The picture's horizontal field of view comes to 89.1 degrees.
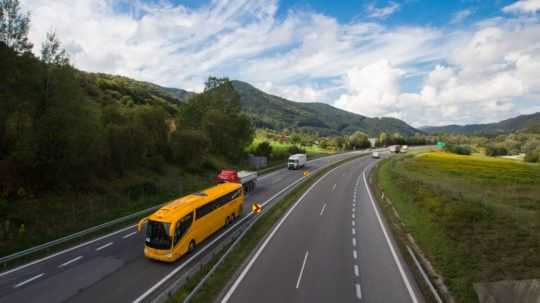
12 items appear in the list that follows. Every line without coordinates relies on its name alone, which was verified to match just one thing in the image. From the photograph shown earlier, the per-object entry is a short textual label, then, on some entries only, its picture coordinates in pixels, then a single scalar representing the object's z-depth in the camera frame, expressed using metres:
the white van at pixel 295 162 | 55.22
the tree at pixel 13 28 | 19.30
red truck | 31.89
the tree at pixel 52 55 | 22.14
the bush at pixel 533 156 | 78.94
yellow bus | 14.66
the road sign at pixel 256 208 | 22.33
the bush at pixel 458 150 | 99.56
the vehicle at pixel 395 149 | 100.95
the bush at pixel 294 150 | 78.26
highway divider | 11.46
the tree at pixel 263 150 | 64.00
